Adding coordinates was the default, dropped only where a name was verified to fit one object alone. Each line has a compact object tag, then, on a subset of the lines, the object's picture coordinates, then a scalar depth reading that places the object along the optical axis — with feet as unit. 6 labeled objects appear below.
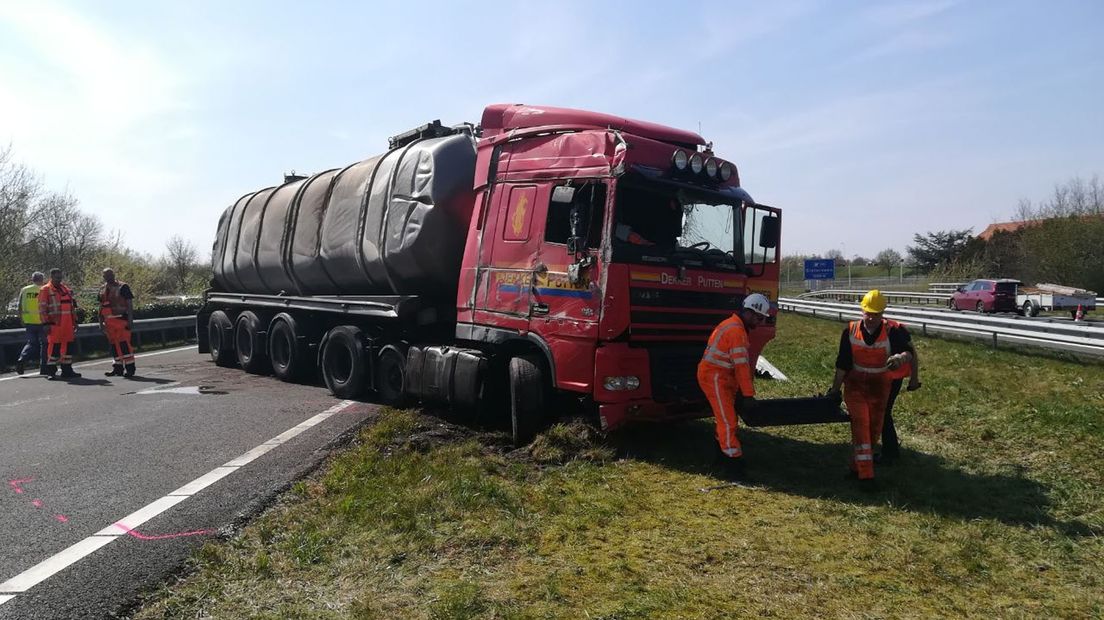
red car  90.79
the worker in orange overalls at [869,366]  18.56
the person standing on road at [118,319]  39.96
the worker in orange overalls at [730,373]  18.67
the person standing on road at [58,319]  40.16
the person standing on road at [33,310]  42.06
